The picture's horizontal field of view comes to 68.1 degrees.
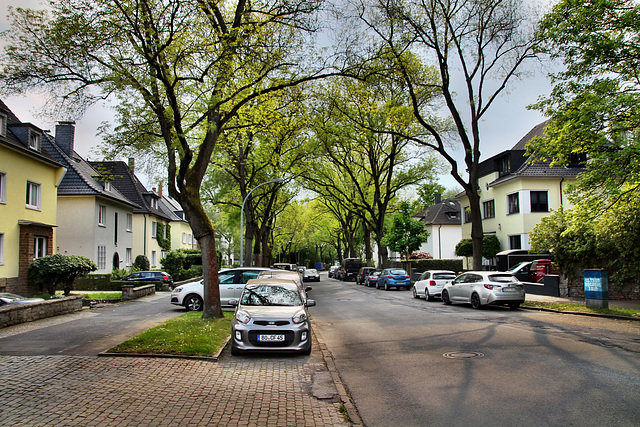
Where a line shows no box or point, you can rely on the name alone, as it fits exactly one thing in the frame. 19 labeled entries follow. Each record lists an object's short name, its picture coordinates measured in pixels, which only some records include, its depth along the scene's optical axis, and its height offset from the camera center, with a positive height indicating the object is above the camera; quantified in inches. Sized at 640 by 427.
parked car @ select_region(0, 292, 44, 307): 576.9 -53.7
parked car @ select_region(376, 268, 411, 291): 1306.6 -74.9
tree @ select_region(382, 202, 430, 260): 1662.2 +70.1
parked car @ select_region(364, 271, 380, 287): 1450.5 -81.6
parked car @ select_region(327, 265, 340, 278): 2373.8 -97.1
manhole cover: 355.3 -79.1
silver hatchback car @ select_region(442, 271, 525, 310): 720.3 -60.6
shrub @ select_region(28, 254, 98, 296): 845.2 -23.0
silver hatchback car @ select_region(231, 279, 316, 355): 368.2 -59.1
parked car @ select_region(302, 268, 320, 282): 1996.8 -96.1
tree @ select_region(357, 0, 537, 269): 787.4 +351.6
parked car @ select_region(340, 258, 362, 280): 1996.8 -61.3
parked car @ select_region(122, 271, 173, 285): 1219.9 -54.7
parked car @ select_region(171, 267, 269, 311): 690.8 -45.4
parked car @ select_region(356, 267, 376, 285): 1541.6 -71.8
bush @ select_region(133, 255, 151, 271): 1525.6 -23.7
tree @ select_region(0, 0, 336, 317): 455.2 +203.2
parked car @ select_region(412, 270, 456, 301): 922.7 -61.9
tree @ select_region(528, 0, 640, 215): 571.2 +193.6
